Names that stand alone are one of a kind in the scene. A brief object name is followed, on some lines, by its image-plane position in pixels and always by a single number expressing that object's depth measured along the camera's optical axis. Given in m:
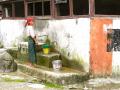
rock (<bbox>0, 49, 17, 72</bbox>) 8.00
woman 7.80
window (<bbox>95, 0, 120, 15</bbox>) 7.39
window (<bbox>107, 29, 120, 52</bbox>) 7.11
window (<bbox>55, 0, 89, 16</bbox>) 7.67
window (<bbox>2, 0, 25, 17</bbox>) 10.28
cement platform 6.72
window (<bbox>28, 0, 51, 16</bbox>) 8.64
